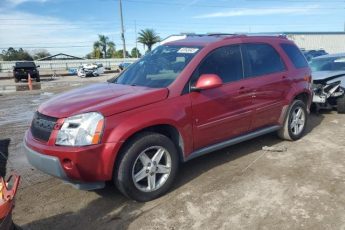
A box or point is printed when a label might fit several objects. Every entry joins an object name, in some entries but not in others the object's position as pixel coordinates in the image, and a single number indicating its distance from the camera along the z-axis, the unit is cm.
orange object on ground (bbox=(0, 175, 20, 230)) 251
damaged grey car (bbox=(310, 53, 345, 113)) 846
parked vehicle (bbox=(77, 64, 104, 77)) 3724
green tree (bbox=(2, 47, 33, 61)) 7729
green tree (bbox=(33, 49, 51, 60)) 8488
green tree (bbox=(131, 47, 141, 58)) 7950
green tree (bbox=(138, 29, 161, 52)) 7462
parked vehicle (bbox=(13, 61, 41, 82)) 3145
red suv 379
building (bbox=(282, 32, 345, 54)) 4694
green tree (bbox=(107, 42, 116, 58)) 8919
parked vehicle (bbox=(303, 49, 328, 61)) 2814
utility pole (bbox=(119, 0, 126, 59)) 4834
